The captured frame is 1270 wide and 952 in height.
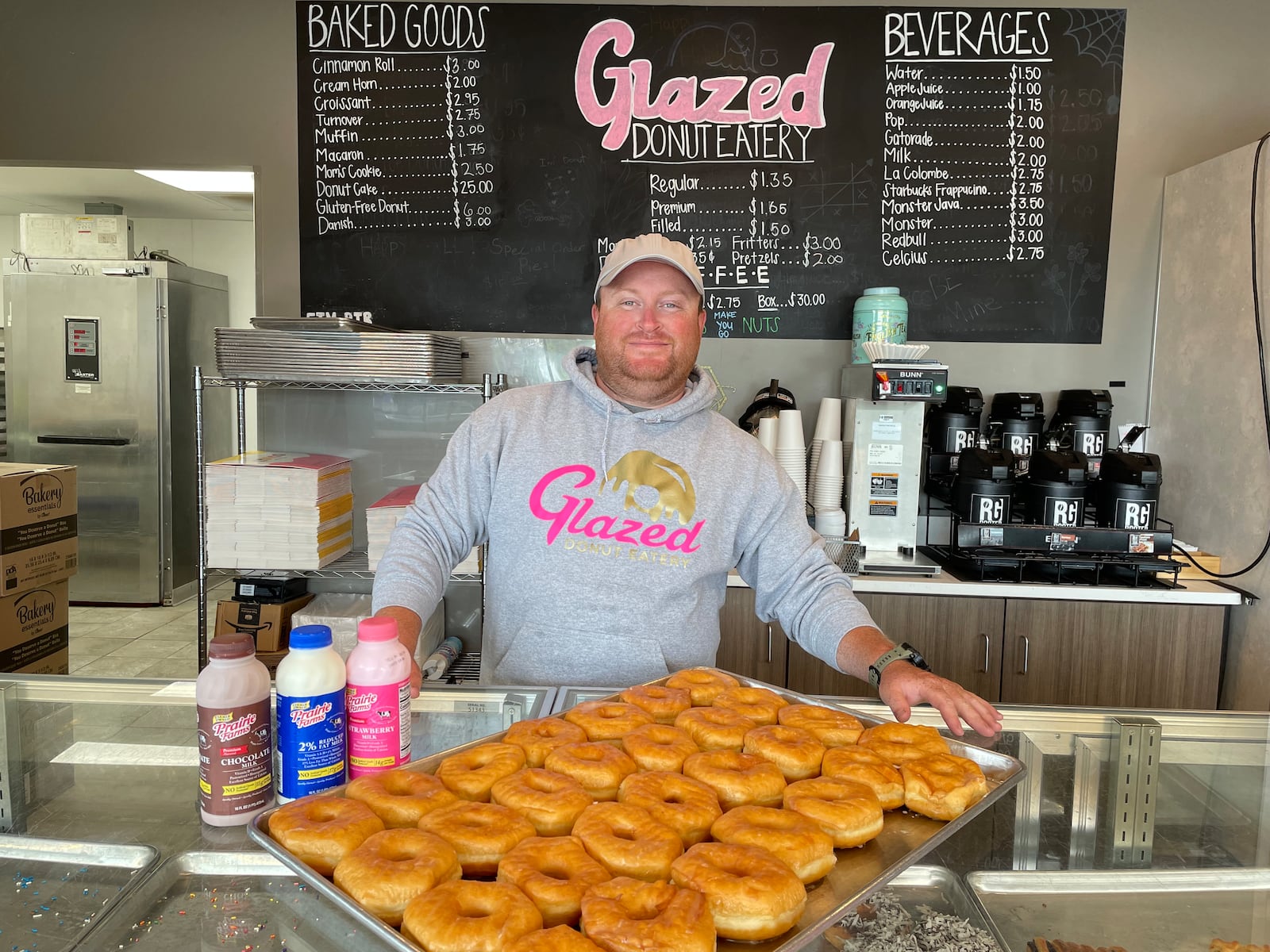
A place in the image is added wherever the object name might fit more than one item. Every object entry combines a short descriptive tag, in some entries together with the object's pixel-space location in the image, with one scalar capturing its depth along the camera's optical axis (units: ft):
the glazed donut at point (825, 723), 3.89
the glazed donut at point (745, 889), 2.63
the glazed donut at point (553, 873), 2.62
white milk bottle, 3.22
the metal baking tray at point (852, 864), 2.63
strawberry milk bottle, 3.36
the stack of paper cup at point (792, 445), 10.70
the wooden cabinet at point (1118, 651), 9.51
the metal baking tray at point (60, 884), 2.77
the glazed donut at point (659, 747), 3.55
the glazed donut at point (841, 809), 3.16
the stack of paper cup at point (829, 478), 10.68
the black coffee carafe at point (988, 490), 9.80
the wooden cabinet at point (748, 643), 9.98
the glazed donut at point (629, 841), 2.85
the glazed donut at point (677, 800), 3.13
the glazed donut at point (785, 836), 2.93
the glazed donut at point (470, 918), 2.43
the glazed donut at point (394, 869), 2.63
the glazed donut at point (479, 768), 3.27
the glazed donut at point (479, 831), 2.89
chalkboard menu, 11.60
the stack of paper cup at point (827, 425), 10.94
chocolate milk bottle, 3.18
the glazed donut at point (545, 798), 3.09
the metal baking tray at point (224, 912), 2.73
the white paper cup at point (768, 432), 10.67
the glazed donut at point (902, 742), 3.72
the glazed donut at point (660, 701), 4.04
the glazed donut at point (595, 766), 3.35
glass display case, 2.90
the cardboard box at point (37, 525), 8.84
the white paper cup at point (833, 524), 10.49
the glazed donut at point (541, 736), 3.55
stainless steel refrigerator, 18.74
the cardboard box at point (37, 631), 8.80
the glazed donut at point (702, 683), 4.25
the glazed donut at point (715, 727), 3.79
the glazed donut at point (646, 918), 2.42
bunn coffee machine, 9.97
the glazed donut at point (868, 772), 3.42
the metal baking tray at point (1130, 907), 2.96
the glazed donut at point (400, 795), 3.07
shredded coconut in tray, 2.85
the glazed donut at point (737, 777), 3.39
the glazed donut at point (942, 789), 3.37
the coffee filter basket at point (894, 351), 10.28
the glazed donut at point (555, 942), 2.38
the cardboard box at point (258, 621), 11.16
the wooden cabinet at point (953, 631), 9.69
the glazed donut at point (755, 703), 4.06
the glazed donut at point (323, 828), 2.85
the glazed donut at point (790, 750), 3.61
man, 5.87
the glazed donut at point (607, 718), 3.75
